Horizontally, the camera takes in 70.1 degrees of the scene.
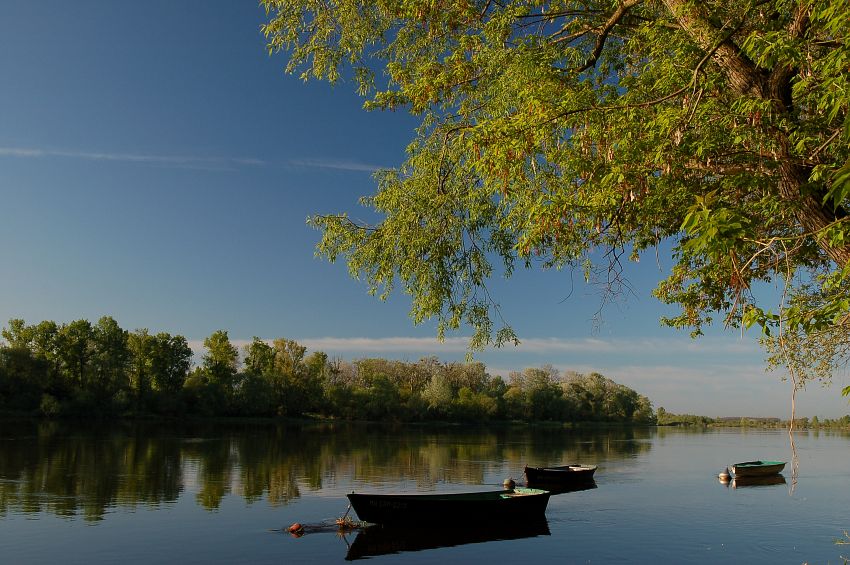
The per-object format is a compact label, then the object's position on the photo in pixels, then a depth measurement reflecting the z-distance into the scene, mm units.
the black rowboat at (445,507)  22906
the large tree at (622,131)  7922
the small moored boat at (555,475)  36281
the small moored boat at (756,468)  42688
